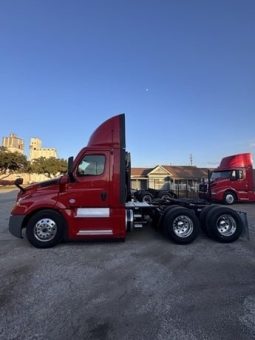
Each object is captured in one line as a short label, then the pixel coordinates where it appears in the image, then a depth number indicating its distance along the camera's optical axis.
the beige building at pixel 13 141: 138.75
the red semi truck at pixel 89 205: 6.89
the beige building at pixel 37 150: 124.62
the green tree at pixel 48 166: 69.56
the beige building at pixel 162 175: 44.75
